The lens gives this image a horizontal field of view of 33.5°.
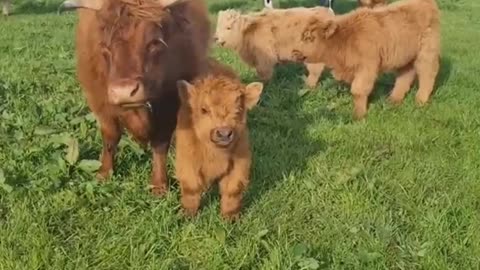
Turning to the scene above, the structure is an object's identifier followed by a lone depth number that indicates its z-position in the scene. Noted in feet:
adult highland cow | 15.89
